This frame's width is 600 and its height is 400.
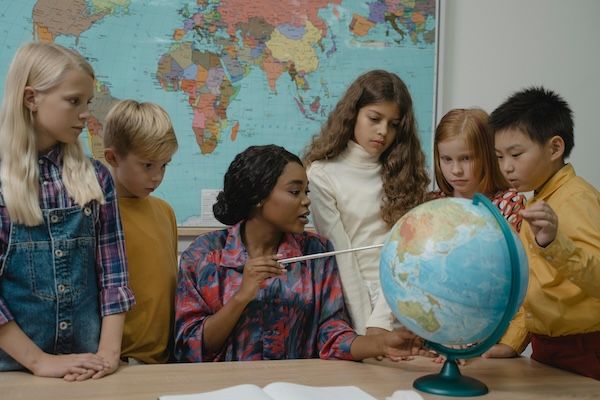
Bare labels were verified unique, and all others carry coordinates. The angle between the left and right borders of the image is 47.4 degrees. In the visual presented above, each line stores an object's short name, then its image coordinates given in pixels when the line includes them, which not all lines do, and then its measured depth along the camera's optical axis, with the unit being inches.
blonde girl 59.3
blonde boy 73.4
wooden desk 54.9
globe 51.8
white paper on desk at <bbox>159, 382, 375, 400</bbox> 51.9
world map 108.1
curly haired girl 82.4
